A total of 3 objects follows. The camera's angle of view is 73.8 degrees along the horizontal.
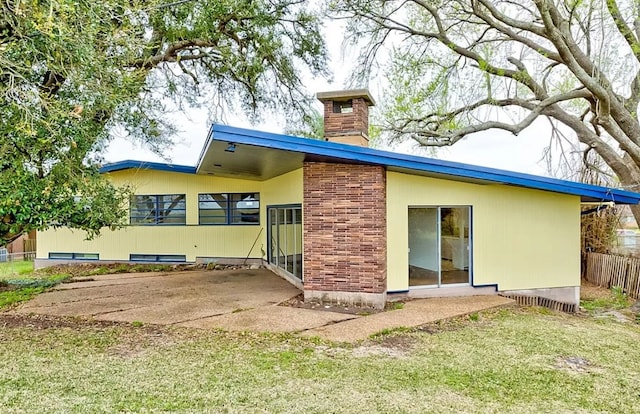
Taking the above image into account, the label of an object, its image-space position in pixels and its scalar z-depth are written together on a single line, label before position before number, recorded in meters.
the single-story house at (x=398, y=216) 7.56
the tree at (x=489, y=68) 9.57
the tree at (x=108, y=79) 5.23
